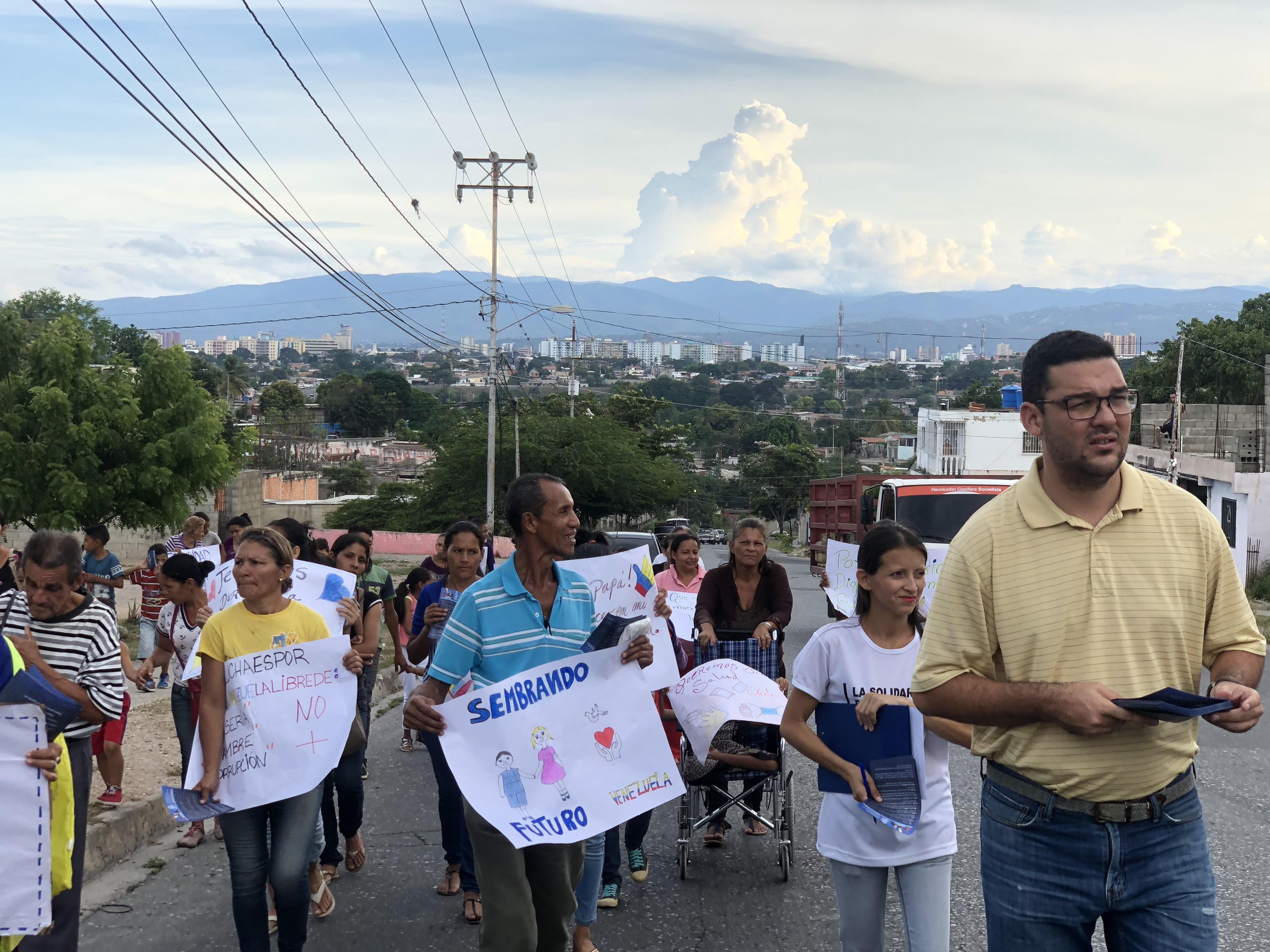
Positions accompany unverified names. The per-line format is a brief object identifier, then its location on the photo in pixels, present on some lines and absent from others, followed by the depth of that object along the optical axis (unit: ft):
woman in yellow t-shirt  16.76
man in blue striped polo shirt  15.11
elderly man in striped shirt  15.81
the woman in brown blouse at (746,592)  25.35
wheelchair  22.39
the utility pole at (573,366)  252.83
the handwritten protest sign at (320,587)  20.79
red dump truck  57.00
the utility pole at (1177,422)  120.57
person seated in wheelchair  22.22
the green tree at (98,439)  74.23
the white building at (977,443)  204.74
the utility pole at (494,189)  129.18
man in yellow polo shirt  9.58
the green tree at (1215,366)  203.62
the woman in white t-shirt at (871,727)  13.89
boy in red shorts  24.04
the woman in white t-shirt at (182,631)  23.81
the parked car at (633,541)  63.82
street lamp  123.44
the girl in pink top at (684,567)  30.76
